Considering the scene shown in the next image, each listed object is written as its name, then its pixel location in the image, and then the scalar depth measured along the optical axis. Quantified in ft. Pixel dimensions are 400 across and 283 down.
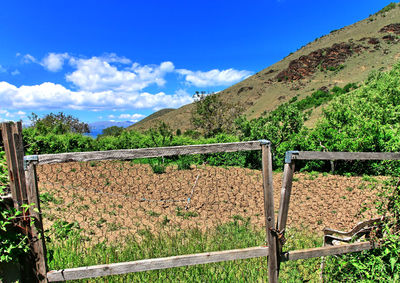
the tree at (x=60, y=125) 56.61
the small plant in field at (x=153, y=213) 17.75
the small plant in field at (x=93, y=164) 30.18
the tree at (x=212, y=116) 65.58
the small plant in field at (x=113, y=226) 15.21
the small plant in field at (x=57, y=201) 18.49
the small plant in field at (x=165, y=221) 16.20
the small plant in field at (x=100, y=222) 15.75
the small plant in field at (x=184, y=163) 30.19
